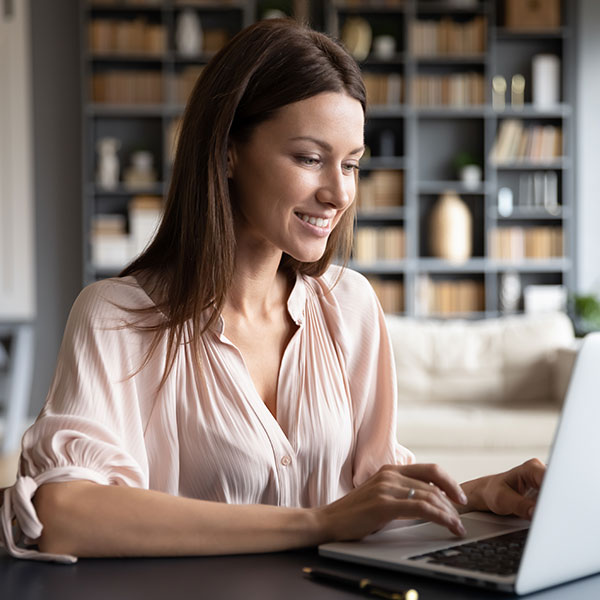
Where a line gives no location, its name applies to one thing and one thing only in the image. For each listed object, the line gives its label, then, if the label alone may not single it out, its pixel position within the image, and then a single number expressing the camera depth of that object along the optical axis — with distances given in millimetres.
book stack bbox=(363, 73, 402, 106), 6387
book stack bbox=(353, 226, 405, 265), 6441
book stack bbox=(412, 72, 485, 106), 6387
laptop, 801
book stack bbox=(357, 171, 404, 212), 6445
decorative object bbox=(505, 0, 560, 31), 6410
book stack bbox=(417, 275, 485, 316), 6496
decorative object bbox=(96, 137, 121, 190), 6352
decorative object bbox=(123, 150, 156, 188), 6355
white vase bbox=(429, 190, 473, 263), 6379
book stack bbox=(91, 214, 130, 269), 6273
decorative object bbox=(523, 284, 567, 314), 6473
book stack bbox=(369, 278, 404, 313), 6477
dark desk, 848
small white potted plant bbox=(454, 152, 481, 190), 6414
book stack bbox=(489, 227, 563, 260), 6473
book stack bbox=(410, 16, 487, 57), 6359
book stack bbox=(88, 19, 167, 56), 6238
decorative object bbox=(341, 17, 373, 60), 6340
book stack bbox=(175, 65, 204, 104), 6371
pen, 812
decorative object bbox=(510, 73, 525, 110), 6574
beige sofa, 4316
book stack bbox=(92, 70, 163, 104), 6285
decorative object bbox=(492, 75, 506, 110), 6547
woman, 1200
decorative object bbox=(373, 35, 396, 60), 6340
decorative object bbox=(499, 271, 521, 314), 6492
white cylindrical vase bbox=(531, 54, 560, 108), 6473
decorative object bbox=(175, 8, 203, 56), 6305
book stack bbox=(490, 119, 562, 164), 6441
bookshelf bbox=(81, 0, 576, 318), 6324
